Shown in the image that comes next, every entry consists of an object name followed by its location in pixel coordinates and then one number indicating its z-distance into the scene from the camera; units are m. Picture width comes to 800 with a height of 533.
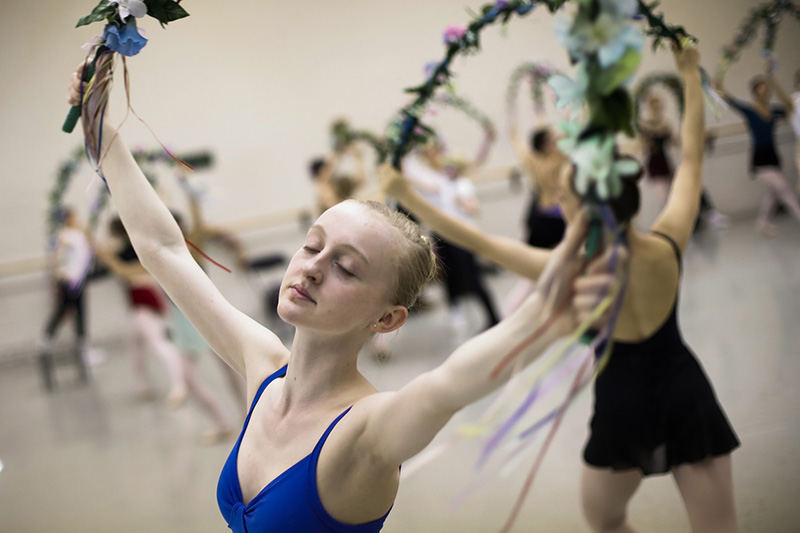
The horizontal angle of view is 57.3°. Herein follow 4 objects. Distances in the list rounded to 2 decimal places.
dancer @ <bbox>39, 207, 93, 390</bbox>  6.61
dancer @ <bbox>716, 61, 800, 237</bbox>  6.52
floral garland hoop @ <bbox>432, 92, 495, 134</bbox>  4.35
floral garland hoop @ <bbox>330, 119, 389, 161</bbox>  5.97
